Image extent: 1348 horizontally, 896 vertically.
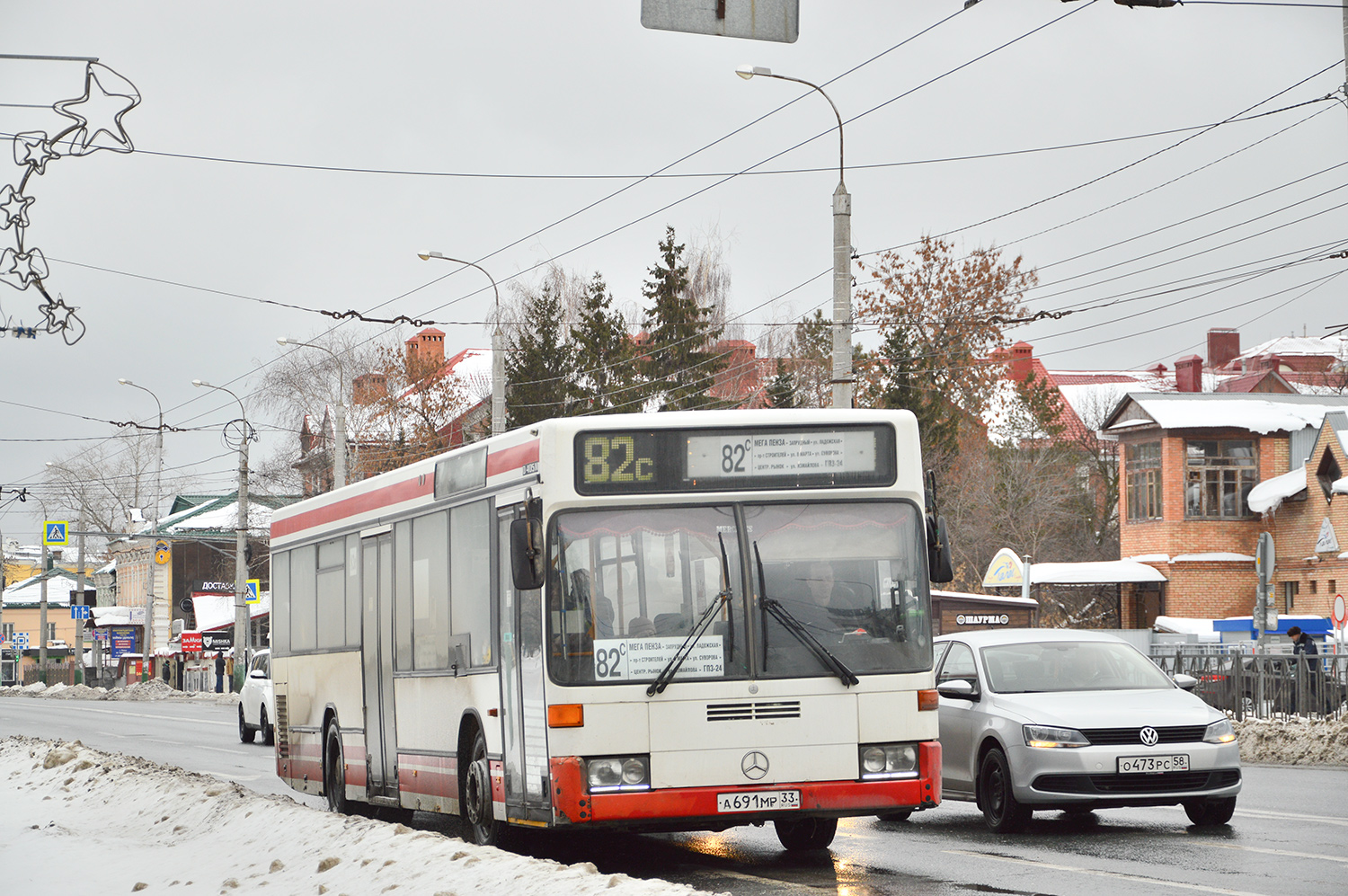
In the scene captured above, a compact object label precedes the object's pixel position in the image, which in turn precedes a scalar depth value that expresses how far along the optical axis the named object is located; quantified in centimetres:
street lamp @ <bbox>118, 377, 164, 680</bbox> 5746
